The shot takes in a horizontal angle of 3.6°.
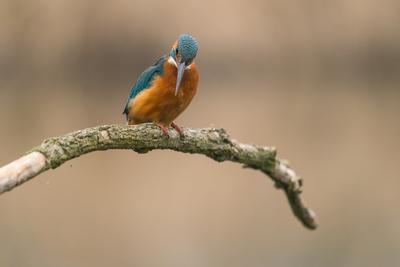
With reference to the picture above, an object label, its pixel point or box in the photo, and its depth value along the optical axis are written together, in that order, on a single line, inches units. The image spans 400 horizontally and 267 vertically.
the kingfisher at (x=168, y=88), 268.2
